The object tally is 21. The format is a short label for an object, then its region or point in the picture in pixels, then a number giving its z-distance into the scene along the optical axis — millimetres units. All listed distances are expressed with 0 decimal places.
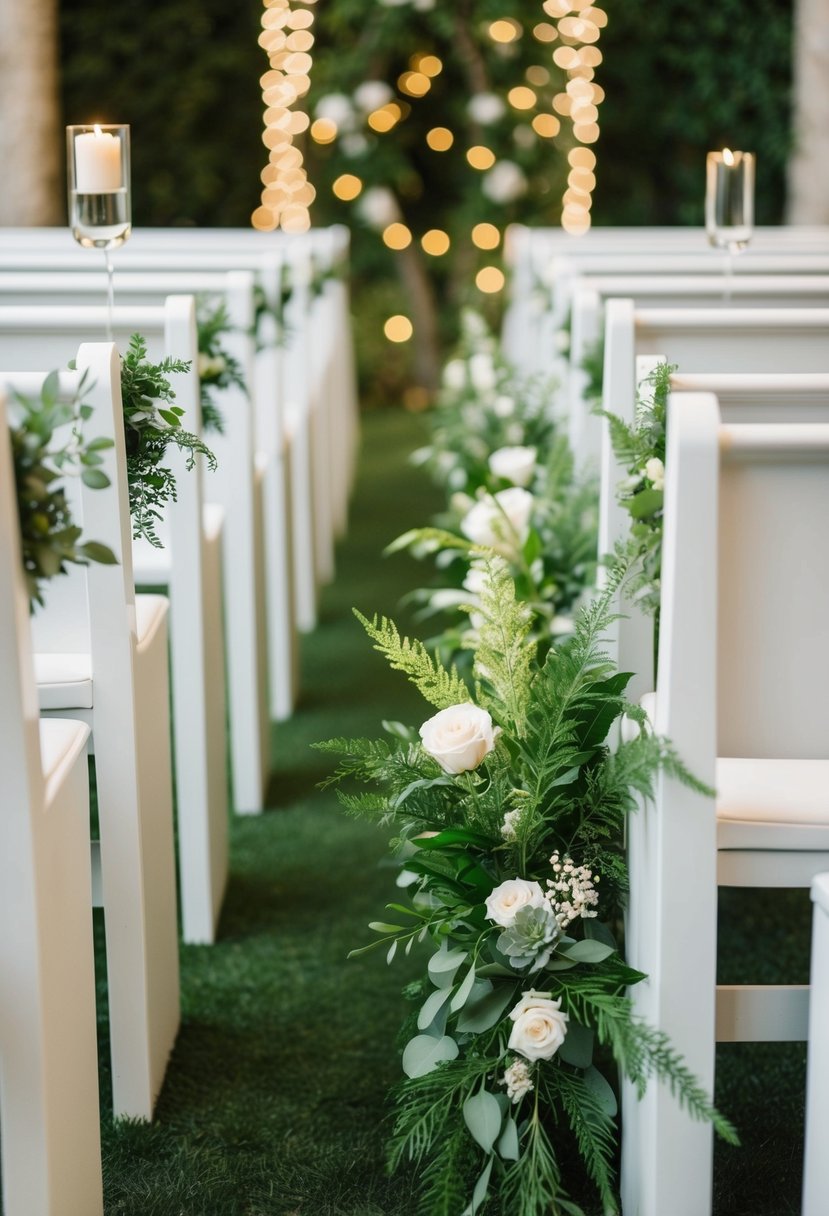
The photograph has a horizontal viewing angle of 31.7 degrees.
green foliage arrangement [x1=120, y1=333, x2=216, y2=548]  1726
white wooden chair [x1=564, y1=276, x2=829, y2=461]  2576
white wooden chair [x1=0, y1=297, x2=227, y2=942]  2162
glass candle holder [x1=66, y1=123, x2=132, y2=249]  2008
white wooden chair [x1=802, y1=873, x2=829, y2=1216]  1422
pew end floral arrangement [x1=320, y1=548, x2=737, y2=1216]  1530
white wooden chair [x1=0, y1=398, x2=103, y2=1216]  1311
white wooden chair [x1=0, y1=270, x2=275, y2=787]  2826
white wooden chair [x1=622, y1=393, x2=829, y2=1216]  1365
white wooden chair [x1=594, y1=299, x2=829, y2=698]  1549
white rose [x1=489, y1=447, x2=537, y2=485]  2574
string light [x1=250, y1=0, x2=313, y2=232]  7559
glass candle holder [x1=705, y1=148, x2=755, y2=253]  2822
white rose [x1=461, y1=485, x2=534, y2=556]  2369
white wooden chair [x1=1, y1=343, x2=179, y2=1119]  1657
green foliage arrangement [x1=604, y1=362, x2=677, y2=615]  1599
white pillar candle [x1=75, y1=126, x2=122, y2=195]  1998
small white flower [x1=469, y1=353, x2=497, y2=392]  4172
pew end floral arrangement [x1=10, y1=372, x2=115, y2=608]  1281
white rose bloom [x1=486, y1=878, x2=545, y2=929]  1559
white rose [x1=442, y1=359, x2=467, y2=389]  4410
